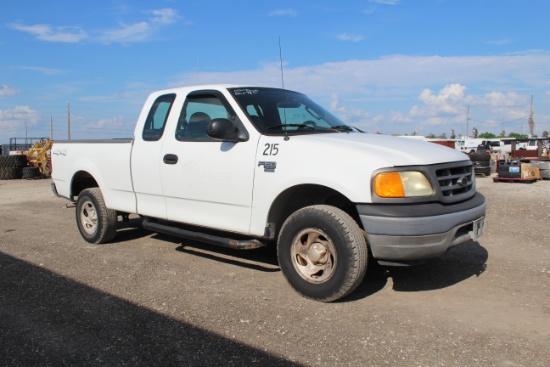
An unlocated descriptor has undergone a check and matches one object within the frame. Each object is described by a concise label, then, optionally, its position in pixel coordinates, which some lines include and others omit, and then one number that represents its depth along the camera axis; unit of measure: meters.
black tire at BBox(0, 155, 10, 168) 20.62
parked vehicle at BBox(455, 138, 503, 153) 50.41
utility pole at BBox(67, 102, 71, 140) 52.44
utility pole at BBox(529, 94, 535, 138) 69.34
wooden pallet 15.94
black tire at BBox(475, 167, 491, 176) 19.05
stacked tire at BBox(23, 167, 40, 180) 20.67
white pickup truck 3.91
